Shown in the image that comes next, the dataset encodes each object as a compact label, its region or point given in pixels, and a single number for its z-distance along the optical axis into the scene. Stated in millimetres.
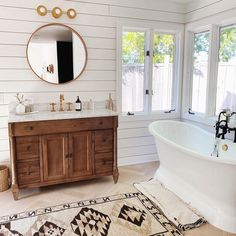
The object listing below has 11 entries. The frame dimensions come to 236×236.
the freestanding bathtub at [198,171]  2240
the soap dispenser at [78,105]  3383
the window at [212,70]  3322
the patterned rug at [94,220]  2236
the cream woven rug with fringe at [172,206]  2356
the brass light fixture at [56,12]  3105
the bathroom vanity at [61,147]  2742
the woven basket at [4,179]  3020
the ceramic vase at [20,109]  3000
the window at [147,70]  3793
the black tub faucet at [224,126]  2955
